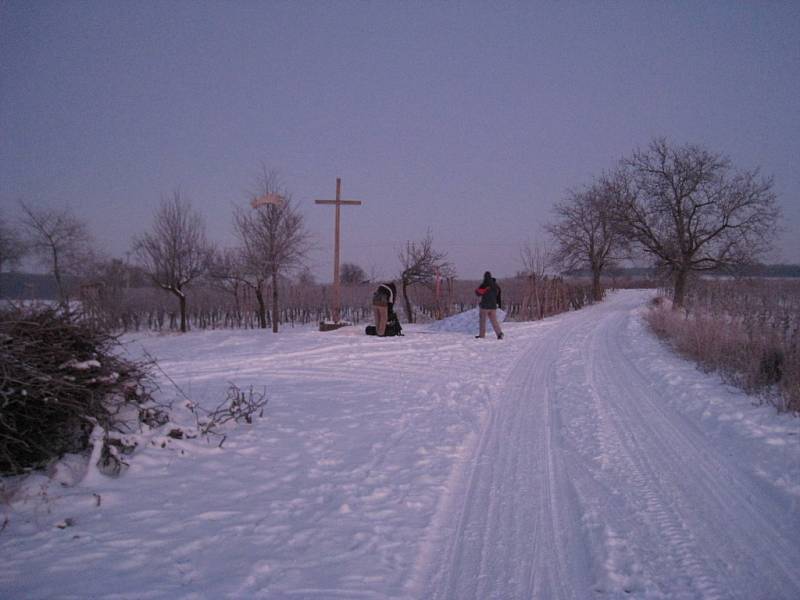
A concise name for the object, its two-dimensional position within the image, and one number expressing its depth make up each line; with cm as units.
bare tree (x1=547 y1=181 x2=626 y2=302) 3841
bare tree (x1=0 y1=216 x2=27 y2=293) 2747
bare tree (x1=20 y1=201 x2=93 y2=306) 2770
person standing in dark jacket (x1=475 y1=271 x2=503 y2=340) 1438
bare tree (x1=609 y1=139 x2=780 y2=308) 2370
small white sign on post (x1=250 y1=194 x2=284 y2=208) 1722
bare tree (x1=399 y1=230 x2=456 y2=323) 2522
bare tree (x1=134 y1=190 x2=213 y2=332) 2200
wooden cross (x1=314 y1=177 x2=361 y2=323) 1622
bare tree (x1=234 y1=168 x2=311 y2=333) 1962
